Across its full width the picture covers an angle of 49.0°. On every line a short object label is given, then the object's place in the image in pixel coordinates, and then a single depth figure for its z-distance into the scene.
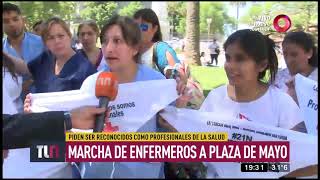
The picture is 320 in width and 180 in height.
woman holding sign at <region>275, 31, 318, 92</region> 1.73
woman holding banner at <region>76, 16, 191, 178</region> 1.50
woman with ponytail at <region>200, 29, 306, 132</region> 1.56
